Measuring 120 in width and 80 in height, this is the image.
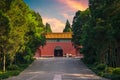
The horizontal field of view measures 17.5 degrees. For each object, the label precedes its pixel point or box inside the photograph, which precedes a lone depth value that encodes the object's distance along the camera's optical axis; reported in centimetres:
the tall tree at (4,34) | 5000
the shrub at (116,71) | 4616
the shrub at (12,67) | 6240
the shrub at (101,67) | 6022
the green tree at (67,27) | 15868
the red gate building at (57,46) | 12757
